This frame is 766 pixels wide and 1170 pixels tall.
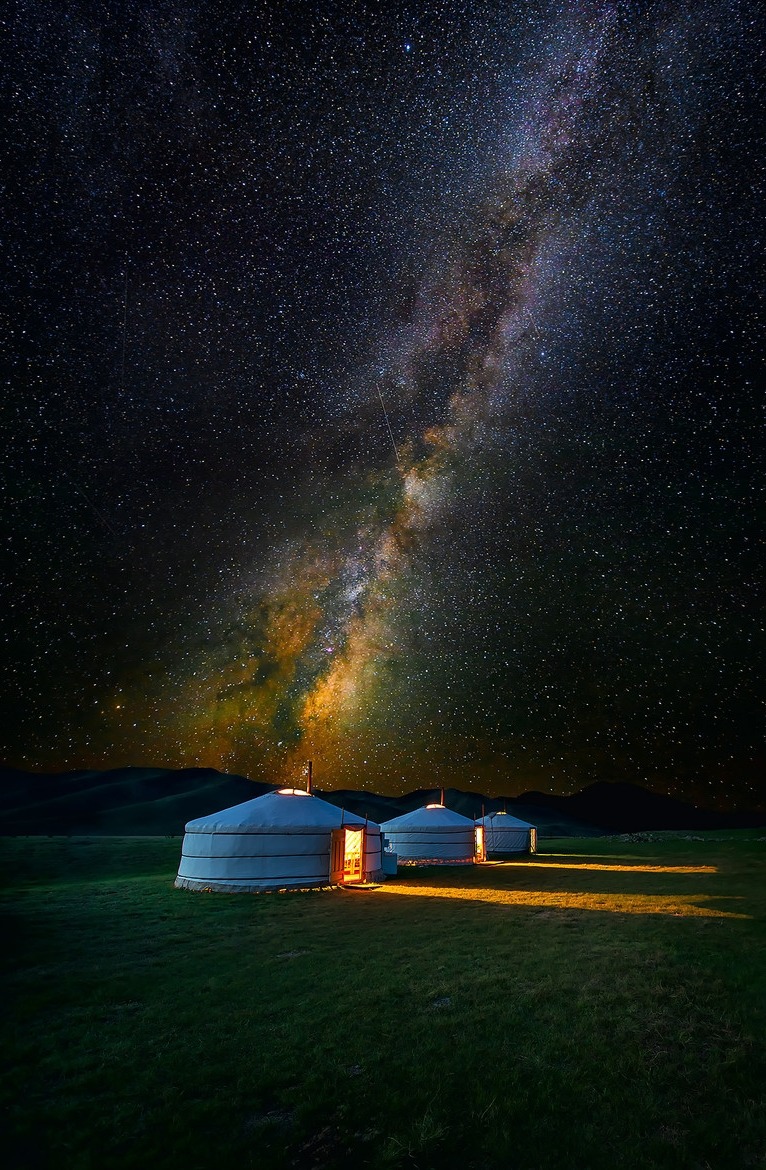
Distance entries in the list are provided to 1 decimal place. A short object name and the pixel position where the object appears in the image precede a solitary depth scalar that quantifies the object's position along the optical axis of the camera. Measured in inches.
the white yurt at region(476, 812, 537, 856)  1155.3
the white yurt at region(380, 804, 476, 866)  929.5
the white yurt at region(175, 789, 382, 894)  581.3
